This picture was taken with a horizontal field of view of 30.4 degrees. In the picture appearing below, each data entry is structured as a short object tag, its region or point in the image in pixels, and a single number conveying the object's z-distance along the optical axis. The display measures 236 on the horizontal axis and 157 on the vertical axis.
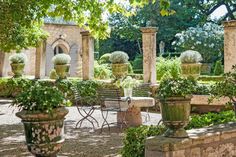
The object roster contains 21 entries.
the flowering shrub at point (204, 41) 25.55
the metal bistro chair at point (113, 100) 9.92
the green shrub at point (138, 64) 27.89
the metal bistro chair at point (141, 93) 12.10
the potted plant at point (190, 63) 14.57
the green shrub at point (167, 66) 17.44
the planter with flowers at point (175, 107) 5.23
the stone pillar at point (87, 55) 16.64
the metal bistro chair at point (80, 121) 10.59
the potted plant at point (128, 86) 10.94
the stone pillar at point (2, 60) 20.12
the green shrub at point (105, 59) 26.48
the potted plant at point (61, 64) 18.03
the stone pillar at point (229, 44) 12.77
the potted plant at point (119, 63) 16.56
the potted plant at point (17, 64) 19.09
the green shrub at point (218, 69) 20.41
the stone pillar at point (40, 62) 18.64
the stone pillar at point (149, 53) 14.71
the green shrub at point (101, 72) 19.36
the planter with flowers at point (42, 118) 4.47
